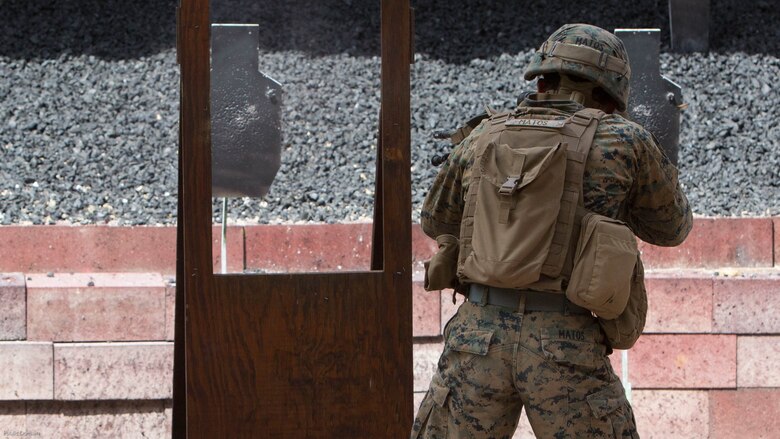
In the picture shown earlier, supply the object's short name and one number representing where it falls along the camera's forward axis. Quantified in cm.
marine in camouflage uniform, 620
